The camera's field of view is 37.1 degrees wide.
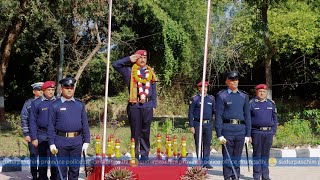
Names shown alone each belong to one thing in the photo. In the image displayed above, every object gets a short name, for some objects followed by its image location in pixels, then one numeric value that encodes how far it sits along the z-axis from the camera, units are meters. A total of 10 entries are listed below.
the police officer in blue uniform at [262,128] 7.26
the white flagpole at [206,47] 6.43
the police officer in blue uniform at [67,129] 5.97
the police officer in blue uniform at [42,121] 6.91
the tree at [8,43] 16.50
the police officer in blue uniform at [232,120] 6.83
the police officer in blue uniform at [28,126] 7.20
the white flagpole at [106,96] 5.89
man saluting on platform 6.68
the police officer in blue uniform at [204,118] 8.47
